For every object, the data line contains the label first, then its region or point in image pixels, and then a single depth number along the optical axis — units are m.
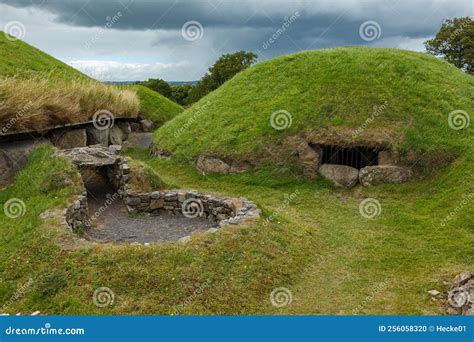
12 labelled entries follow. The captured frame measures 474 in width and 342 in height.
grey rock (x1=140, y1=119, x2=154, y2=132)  30.00
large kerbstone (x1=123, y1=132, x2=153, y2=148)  26.22
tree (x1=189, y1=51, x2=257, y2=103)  56.12
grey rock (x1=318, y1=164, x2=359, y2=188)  17.20
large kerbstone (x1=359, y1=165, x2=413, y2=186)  16.78
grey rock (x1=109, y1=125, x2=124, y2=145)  24.95
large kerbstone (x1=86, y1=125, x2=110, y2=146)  22.02
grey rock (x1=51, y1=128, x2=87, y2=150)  18.84
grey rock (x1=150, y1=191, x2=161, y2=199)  15.15
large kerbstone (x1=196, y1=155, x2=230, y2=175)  18.94
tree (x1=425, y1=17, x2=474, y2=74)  47.75
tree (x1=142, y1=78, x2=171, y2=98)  61.50
